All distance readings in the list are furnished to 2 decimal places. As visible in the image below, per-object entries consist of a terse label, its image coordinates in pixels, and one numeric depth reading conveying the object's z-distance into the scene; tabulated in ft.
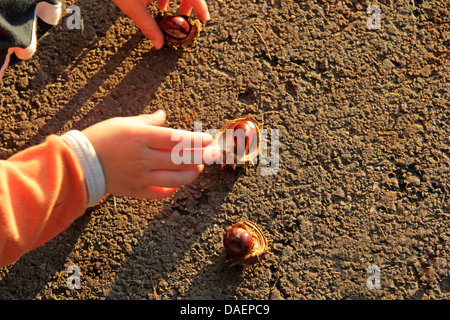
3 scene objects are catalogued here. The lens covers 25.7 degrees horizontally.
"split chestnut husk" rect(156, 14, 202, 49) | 3.34
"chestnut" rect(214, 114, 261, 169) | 3.27
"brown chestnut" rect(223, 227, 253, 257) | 3.20
